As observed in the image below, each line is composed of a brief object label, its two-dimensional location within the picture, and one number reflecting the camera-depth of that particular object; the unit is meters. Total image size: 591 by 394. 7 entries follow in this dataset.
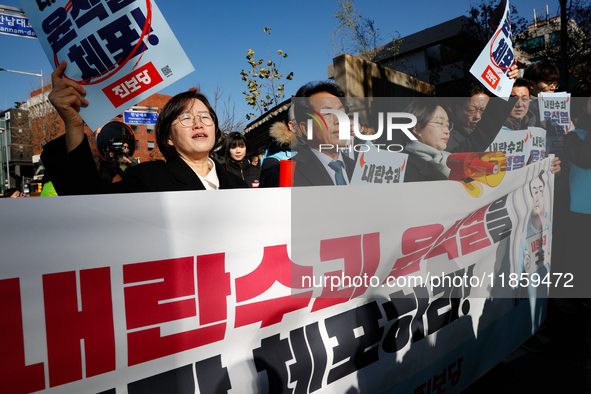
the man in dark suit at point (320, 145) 2.11
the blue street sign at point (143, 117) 8.04
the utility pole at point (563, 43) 7.48
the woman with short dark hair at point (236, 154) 4.54
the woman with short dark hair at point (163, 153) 1.40
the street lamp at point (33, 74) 14.98
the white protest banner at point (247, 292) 1.01
